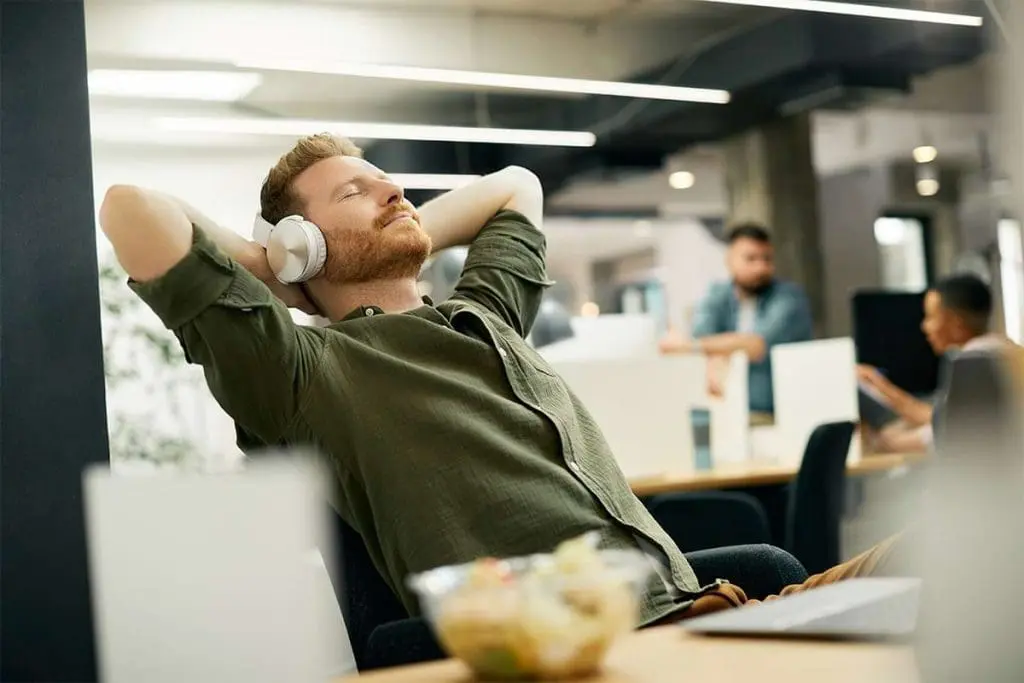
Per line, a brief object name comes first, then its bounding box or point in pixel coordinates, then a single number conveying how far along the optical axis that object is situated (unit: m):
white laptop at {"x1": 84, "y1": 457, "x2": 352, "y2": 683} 0.91
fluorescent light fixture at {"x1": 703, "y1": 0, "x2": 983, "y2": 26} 4.16
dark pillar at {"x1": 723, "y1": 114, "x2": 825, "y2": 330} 7.43
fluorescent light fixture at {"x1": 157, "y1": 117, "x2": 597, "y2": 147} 2.95
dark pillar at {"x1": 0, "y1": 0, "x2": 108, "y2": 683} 1.46
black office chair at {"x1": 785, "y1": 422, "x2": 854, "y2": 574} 3.69
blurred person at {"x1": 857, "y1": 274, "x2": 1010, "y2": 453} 4.47
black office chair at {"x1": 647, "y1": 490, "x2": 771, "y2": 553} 3.68
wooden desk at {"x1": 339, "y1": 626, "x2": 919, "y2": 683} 0.80
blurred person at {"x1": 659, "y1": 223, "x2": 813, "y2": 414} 5.09
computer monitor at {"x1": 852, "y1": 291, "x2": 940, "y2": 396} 5.05
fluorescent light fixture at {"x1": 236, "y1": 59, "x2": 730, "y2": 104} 4.80
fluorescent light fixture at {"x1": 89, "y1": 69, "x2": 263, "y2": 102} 2.05
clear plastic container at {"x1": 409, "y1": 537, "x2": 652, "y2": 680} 0.81
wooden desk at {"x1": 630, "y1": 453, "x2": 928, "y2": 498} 3.65
